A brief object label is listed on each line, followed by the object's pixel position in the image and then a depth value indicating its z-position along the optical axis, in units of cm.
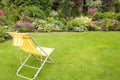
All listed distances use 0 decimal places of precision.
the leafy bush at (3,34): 309
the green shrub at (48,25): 391
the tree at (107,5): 644
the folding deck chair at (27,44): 178
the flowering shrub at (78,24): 397
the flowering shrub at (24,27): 375
